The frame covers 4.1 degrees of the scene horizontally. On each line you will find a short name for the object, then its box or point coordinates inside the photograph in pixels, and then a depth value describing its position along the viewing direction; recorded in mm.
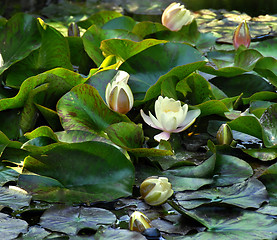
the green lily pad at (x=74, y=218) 7102
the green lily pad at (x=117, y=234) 7070
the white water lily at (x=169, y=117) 7307
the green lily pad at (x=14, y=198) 7163
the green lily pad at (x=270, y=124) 7329
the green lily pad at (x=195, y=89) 7437
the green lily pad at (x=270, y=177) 7211
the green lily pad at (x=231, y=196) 7161
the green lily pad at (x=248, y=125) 7324
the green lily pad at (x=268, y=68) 7537
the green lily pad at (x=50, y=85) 7338
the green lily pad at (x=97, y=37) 7593
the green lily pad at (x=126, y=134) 7260
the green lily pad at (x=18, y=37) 7487
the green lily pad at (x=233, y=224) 7089
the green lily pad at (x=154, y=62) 7468
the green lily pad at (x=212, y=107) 7370
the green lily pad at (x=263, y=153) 7297
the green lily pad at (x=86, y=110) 7323
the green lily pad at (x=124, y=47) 7455
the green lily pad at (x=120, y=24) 7802
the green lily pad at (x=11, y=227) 7085
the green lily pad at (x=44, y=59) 7493
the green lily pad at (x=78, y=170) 7200
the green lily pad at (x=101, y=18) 7845
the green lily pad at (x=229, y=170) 7229
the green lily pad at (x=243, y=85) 7581
